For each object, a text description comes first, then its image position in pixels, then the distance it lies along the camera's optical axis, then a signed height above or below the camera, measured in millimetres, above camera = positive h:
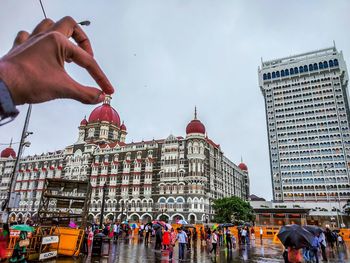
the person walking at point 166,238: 18047 -1400
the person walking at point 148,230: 23450 -1374
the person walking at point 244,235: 24964 -1478
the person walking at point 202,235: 29158 -1862
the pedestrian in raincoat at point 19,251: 7305 -1074
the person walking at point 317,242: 14372 -1151
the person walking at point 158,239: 19547 -1604
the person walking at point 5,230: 5492 -374
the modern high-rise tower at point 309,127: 79375 +29118
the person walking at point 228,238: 19934 -1423
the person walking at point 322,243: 15488 -1272
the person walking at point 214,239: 16217 -1257
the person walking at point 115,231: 25766 -1502
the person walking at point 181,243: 14040 -1356
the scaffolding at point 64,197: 15570 +980
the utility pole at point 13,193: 13672 +1037
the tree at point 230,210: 48250 +1412
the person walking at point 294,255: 6357 -830
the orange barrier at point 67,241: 12914 -1285
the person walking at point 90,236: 19856 -1577
